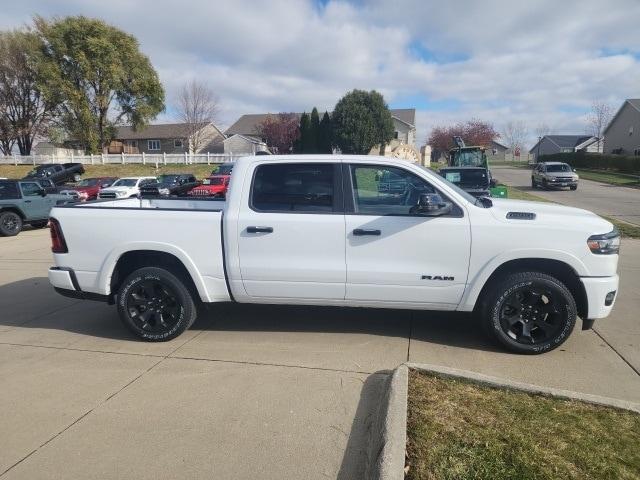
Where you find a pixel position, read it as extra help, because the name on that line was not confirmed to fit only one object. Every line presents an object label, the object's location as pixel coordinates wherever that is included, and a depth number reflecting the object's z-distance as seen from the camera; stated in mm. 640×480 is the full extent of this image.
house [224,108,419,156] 69619
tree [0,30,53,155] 42906
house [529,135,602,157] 84500
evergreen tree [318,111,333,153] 43281
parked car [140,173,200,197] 22853
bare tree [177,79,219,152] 54625
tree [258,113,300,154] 55719
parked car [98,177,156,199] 20438
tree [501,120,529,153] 118075
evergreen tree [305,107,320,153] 42719
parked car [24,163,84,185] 32031
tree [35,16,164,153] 42375
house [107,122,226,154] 58719
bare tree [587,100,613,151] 76312
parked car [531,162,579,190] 27922
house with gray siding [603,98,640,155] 51625
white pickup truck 4199
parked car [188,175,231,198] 20484
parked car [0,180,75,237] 13531
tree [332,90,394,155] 41594
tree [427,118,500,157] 80312
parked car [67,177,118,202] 22681
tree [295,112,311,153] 42719
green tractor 13521
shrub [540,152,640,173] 41188
